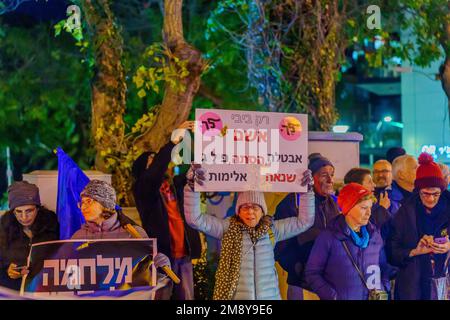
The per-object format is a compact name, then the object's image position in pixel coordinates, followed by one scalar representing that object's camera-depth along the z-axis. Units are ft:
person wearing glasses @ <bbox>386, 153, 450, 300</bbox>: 42.29
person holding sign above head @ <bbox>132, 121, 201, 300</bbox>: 40.91
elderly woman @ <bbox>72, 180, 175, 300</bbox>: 38.08
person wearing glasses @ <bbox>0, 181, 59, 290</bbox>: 38.63
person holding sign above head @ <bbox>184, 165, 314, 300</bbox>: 38.45
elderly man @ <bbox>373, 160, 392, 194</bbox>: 47.12
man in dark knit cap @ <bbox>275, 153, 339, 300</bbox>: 41.82
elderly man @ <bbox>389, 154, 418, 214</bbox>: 46.62
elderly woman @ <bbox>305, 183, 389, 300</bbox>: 39.63
